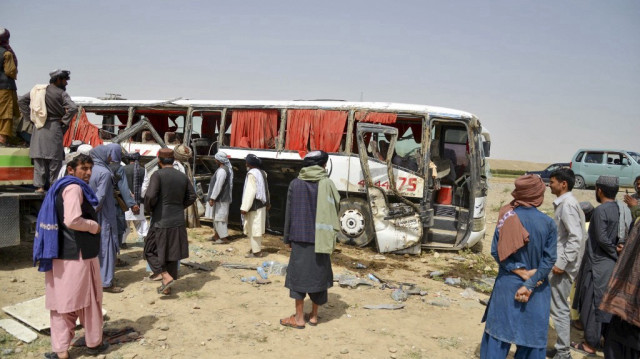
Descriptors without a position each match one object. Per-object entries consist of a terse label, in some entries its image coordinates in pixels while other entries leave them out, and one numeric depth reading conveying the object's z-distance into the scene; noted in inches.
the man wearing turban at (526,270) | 114.8
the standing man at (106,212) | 188.7
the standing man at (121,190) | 222.5
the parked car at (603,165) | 689.6
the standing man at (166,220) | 197.9
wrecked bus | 300.4
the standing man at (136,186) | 278.2
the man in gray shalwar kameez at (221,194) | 304.0
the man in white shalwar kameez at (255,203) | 273.4
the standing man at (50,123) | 226.1
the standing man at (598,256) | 163.6
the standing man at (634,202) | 170.7
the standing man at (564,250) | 148.5
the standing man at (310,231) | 170.6
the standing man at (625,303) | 103.0
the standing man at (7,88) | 227.3
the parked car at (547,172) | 919.0
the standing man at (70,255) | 132.8
